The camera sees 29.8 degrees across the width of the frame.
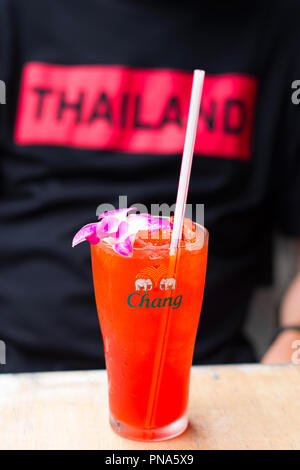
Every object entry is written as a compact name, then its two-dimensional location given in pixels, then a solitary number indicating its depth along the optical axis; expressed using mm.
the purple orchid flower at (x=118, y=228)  606
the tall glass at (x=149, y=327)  604
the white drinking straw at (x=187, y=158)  584
